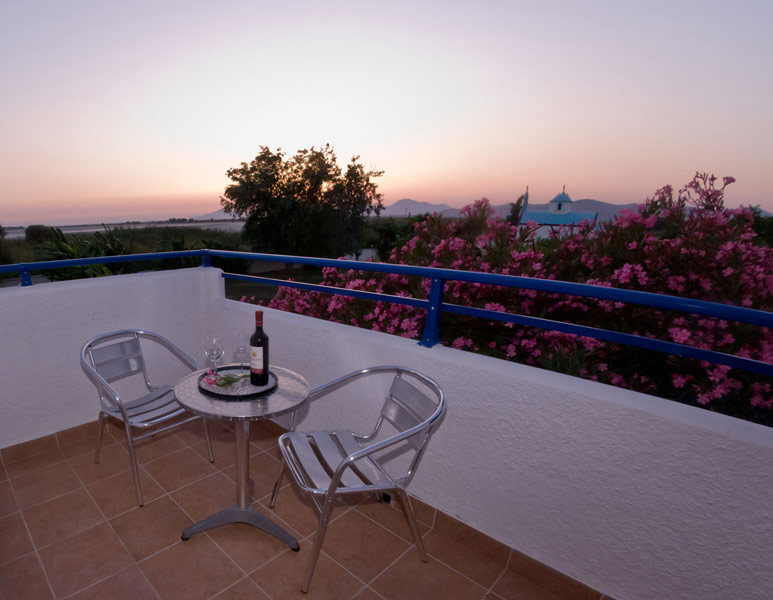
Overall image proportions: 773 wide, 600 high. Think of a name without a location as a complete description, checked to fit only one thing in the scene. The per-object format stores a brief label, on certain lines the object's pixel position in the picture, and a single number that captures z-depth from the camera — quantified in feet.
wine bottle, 4.84
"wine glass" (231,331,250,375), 5.57
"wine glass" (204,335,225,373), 5.40
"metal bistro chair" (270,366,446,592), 4.23
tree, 58.85
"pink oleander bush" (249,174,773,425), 7.50
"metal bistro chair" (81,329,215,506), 5.79
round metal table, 4.47
